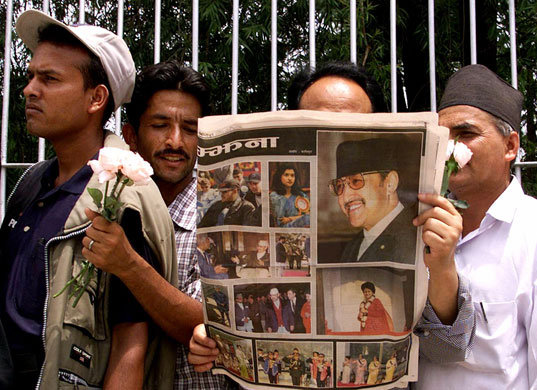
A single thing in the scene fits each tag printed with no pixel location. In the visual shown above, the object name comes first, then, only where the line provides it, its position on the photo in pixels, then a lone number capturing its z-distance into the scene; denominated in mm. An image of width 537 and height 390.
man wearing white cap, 1354
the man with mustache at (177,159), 1460
